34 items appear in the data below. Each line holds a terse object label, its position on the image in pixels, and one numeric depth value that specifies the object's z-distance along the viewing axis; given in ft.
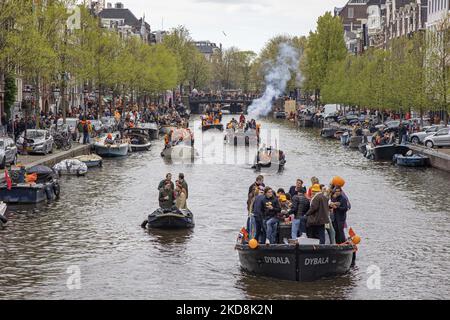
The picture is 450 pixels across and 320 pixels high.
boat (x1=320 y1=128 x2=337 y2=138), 331.57
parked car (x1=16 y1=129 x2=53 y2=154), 201.77
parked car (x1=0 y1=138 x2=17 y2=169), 166.81
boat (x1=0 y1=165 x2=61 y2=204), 140.56
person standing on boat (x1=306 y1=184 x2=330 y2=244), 90.43
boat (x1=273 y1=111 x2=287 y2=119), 533.55
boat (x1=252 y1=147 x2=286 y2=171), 206.80
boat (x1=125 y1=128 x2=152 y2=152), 260.42
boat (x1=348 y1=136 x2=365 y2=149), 273.54
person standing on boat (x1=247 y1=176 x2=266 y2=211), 107.20
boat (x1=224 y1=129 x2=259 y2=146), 294.46
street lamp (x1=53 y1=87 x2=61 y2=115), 357.49
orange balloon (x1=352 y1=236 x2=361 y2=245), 92.43
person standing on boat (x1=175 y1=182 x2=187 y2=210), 122.52
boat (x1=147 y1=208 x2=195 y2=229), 120.67
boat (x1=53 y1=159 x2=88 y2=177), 185.85
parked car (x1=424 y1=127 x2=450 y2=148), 234.17
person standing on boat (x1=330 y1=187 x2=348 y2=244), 93.50
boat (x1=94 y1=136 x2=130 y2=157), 235.61
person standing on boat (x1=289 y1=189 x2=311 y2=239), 91.81
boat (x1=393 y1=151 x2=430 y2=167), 214.69
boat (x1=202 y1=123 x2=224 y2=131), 374.43
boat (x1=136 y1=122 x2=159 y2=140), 317.03
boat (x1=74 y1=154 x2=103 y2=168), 203.72
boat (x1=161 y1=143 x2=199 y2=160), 232.94
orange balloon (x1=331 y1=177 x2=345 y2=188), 92.22
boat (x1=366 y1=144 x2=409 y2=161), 232.12
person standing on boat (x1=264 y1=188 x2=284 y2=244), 94.02
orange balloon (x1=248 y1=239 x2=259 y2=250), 89.81
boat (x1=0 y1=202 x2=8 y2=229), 121.90
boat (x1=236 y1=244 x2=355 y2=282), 88.53
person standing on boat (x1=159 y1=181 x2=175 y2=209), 118.83
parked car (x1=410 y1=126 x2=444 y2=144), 251.62
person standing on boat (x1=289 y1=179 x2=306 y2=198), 100.33
